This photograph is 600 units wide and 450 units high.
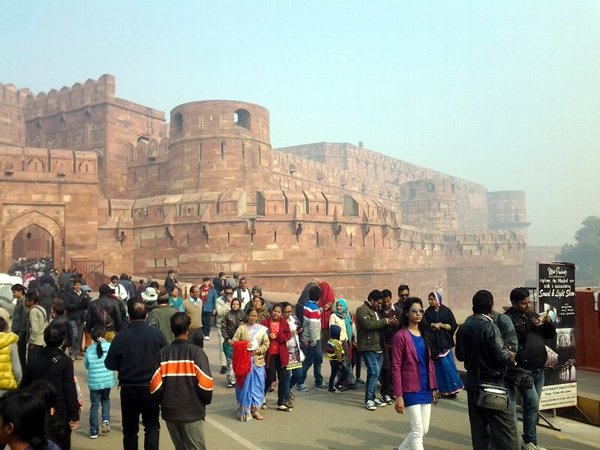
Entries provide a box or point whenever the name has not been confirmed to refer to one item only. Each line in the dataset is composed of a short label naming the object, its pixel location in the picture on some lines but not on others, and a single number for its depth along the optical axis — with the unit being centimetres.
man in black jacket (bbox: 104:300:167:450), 332
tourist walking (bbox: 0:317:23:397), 335
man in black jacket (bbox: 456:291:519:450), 315
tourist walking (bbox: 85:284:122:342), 588
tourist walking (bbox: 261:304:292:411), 498
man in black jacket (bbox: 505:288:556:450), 382
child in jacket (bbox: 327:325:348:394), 540
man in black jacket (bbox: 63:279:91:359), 718
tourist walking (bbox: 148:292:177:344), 477
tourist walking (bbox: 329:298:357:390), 548
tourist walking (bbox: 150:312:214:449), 290
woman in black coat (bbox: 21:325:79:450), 308
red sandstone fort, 1766
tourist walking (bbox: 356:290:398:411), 492
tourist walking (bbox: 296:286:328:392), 561
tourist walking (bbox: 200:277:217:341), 829
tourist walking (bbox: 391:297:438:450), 333
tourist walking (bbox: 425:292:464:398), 458
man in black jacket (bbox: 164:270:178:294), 909
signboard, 461
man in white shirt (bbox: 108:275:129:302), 848
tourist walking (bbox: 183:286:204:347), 586
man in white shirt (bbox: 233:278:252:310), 738
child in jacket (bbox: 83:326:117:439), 414
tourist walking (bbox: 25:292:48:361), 522
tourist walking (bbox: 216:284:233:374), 650
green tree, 5122
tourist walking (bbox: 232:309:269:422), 459
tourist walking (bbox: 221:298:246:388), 540
